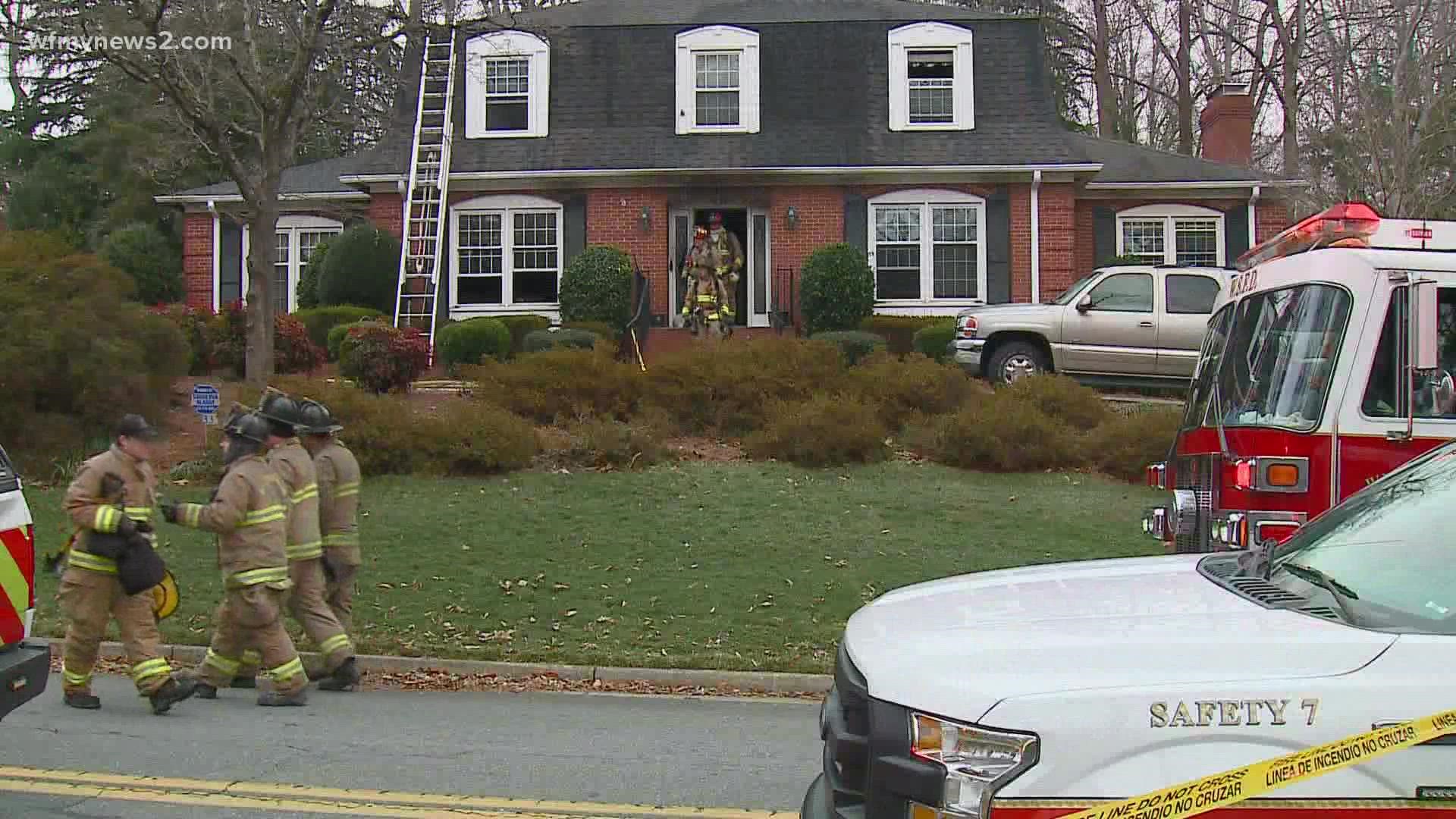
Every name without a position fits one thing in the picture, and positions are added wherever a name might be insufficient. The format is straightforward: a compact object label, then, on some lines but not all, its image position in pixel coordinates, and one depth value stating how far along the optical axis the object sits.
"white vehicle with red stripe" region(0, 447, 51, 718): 5.59
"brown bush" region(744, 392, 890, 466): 14.71
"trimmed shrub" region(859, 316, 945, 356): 22.23
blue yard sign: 13.45
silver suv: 17.81
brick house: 24.45
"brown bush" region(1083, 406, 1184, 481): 14.62
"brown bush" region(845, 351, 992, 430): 16.17
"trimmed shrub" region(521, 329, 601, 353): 20.09
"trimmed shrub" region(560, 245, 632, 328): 23.20
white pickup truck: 2.93
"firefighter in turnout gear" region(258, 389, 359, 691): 8.16
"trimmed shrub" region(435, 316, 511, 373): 20.06
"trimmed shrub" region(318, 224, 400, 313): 24.41
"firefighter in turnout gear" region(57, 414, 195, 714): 7.44
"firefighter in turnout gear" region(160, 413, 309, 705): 7.67
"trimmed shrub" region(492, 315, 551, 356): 22.00
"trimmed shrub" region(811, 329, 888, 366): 19.97
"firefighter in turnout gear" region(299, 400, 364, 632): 8.73
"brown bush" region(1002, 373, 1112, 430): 15.73
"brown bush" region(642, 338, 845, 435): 16.14
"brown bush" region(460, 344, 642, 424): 15.91
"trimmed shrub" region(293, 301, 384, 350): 22.53
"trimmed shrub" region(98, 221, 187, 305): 29.84
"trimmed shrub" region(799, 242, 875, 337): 23.08
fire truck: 7.05
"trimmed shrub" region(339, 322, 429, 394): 17.38
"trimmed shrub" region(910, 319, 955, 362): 21.06
